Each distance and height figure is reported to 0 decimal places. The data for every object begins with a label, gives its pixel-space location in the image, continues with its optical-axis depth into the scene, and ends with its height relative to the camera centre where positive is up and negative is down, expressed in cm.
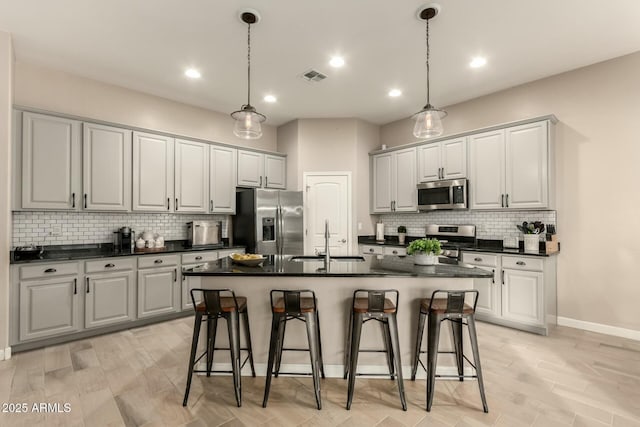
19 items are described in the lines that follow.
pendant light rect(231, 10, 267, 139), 276 +87
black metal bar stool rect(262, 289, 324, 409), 226 -79
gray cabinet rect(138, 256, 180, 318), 395 -90
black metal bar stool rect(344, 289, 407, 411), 225 -77
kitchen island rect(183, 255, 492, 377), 264 -74
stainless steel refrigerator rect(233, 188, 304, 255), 498 -6
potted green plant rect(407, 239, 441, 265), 273 -30
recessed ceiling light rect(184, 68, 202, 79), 388 +180
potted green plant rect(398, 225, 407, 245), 552 -29
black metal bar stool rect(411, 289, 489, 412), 224 -79
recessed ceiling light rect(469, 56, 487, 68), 361 +180
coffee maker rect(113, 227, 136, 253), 416 -28
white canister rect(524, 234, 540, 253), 390 -33
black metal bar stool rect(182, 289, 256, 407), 230 -76
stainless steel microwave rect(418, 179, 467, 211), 457 +33
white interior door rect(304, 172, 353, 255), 559 +25
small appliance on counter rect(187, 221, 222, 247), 475 -25
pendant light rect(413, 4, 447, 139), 272 +86
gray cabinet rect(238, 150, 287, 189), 534 +84
